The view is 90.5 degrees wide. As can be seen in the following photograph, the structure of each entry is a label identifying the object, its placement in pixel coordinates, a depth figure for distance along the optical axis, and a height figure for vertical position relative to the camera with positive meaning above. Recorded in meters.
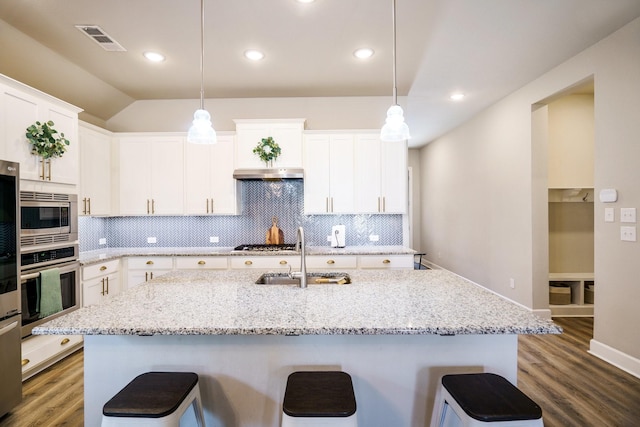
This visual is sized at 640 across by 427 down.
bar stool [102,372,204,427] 1.15 -0.71
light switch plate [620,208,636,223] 2.53 -0.05
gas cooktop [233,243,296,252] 3.79 -0.42
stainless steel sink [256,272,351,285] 2.24 -0.47
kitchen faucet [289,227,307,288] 1.92 -0.34
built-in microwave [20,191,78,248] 2.49 -0.02
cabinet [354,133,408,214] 3.89 +0.44
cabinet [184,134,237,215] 3.91 +0.45
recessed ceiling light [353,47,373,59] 3.02 +1.55
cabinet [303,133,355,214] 3.89 +0.49
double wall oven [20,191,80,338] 2.48 -0.34
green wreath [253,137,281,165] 3.76 +0.75
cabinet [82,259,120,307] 3.14 -0.68
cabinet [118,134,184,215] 3.92 +0.50
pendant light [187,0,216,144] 2.15 +0.58
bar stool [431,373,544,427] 1.12 -0.72
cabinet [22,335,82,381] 2.51 -1.16
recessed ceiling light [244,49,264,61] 3.02 +1.54
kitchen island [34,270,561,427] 1.55 -0.73
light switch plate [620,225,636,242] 2.53 -0.19
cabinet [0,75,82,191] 2.41 +0.72
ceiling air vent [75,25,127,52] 2.59 +1.53
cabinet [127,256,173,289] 3.64 -0.60
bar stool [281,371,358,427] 1.15 -0.71
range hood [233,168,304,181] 3.71 +0.47
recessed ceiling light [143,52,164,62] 3.04 +1.55
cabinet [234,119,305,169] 3.83 +0.90
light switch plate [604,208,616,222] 2.70 -0.05
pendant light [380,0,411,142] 2.02 +0.55
